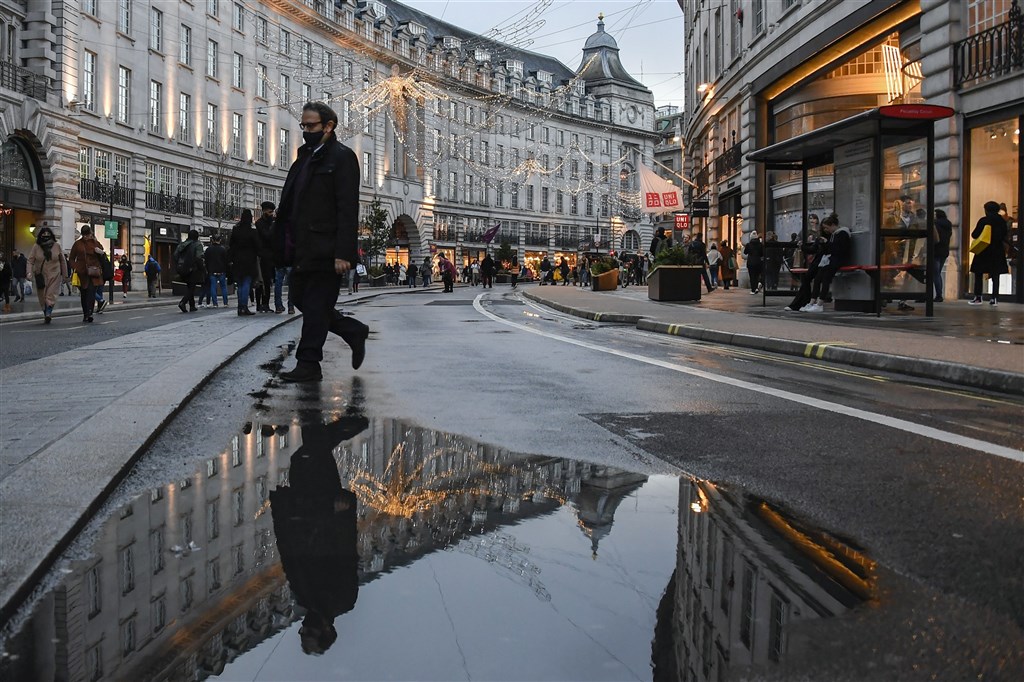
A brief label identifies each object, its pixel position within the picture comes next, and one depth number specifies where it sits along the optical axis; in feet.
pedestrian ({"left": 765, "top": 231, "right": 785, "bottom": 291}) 69.05
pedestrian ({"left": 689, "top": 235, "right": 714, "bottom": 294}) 87.39
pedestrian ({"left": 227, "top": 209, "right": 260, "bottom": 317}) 60.39
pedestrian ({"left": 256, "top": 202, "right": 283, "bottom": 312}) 56.75
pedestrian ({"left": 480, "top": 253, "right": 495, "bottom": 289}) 167.84
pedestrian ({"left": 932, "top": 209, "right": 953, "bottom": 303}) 61.87
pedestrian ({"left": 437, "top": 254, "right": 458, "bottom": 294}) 141.28
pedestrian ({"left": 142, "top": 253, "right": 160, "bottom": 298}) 114.37
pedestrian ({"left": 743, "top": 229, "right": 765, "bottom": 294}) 93.25
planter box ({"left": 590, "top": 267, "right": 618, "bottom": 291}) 119.85
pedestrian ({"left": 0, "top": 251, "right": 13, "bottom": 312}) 85.97
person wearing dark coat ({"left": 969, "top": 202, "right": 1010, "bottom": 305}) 57.00
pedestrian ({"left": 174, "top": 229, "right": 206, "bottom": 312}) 68.74
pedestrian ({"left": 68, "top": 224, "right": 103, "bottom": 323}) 56.75
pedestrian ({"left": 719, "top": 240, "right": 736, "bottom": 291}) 113.60
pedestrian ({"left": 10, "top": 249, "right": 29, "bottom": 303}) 103.55
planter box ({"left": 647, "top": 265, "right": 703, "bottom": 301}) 76.33
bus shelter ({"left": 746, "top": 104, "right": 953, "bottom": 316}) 49.60
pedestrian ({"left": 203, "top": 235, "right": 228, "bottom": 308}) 74.74
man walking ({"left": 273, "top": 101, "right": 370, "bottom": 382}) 24.85
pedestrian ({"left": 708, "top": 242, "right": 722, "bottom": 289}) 112.98
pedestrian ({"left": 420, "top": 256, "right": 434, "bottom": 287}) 211.00
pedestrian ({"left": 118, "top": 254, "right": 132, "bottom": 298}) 122.42
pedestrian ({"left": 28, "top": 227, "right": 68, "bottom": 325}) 56.08
